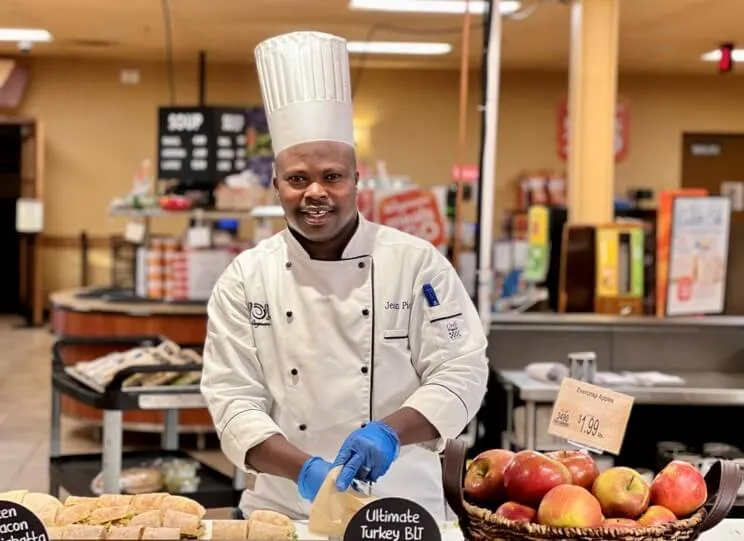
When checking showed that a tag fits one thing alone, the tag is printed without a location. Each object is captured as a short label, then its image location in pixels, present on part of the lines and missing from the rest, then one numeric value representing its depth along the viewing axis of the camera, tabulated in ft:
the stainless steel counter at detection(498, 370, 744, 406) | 12.73
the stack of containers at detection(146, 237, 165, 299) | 21.80
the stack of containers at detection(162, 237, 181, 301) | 21.79
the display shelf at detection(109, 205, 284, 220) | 20.68
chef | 7.11
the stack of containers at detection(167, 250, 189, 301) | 21.62
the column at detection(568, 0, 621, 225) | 18.52
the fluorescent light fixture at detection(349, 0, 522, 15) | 27.43
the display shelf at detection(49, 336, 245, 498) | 11.98
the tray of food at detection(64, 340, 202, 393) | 12.34
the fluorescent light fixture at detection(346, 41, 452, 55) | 35.14
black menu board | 24.20
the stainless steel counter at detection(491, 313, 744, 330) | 14.78
